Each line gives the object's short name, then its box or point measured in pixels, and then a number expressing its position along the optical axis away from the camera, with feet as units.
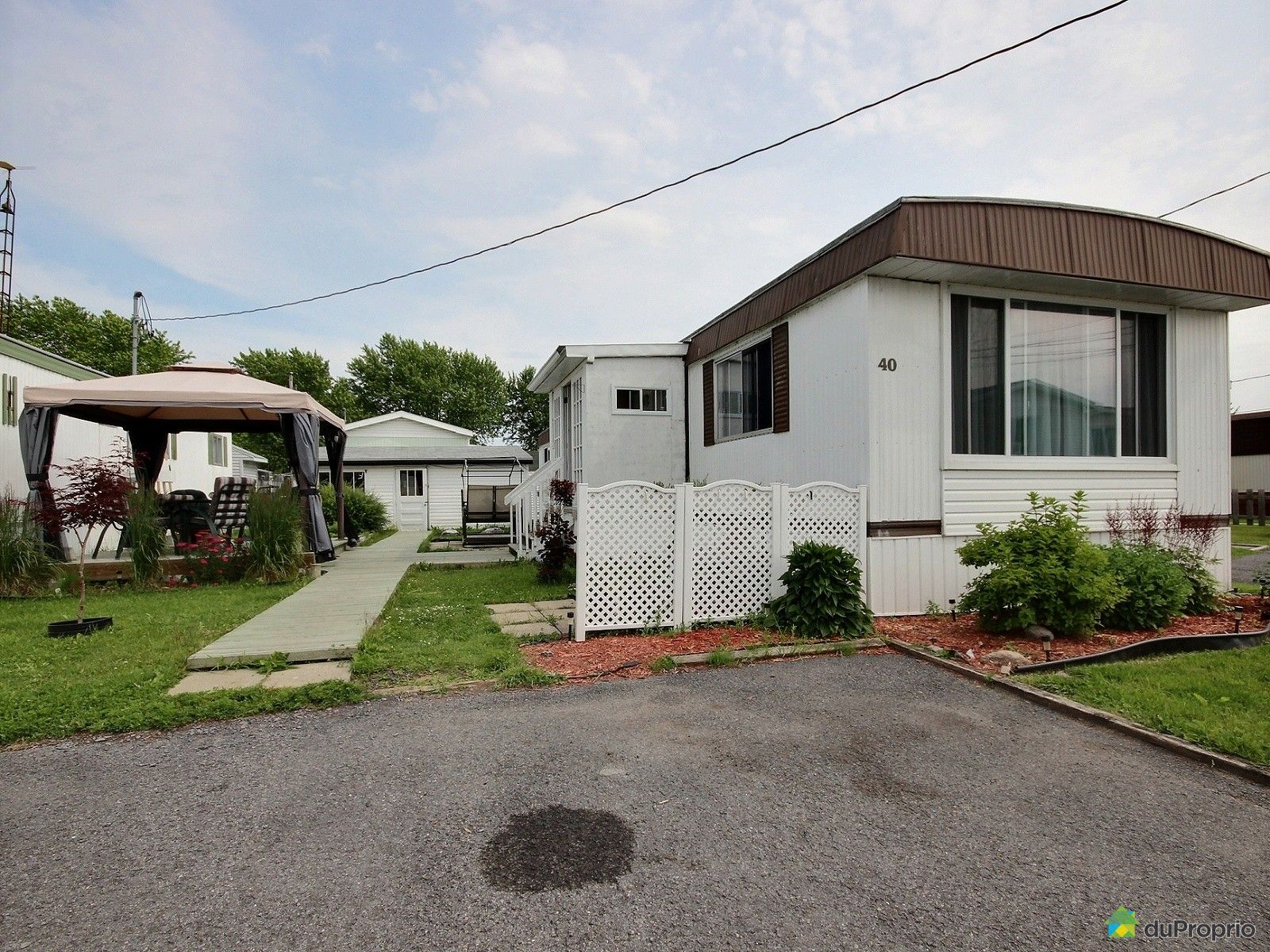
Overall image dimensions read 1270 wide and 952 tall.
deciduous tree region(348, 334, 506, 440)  138.92
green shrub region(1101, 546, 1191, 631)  19.03
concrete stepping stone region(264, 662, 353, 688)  14.51
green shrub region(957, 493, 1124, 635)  17.51
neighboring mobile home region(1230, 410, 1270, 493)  76.84
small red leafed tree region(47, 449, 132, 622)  23.45
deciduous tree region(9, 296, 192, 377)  94.53
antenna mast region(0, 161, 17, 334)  59.82
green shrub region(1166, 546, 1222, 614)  20.85
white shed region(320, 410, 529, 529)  70.38
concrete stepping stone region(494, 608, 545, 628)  21.13
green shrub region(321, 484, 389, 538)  50.83
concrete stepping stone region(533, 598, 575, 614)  22.79
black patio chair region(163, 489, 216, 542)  32.65
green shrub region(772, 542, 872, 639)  18.70
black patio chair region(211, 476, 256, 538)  34.37
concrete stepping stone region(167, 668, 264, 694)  14.10
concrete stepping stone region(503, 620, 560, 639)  19.36
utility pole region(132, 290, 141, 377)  55.21
